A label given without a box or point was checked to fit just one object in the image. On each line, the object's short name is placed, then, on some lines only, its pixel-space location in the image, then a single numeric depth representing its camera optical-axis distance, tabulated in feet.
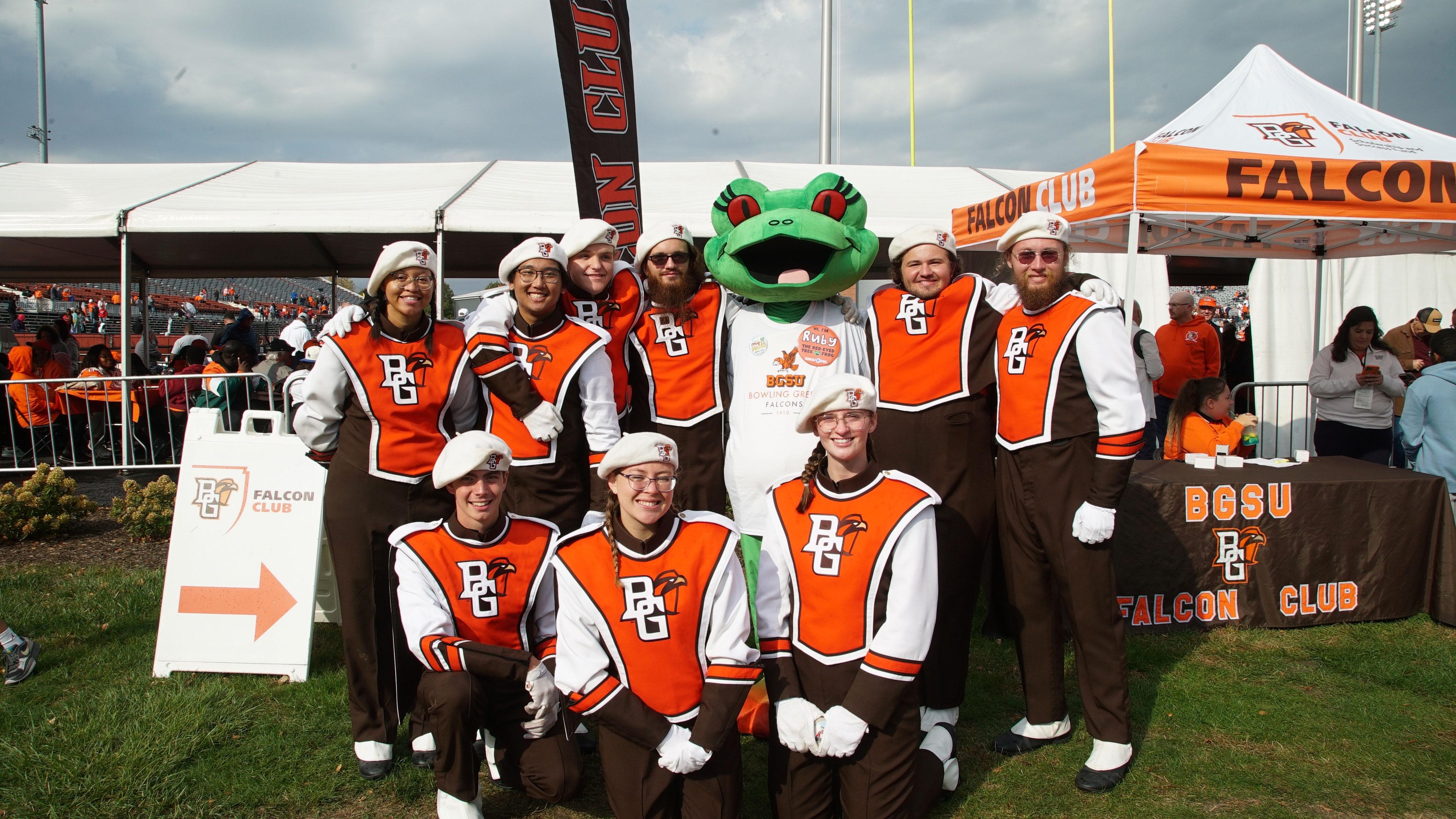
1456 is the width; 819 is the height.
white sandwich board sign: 12.85
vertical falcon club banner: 17.17
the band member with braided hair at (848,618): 8.13
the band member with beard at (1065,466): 9.62
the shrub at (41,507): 20.58
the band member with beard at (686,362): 11.03
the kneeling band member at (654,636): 8.12
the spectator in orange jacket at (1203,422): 17.30
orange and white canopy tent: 16.84
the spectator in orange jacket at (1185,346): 25.66
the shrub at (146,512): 20.71
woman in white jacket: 20.04
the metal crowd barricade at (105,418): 27.32
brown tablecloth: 14.89
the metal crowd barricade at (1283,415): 28.73
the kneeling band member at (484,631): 8.75
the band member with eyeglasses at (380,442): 10.11
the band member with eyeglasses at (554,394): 10.39
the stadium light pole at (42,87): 89.92
